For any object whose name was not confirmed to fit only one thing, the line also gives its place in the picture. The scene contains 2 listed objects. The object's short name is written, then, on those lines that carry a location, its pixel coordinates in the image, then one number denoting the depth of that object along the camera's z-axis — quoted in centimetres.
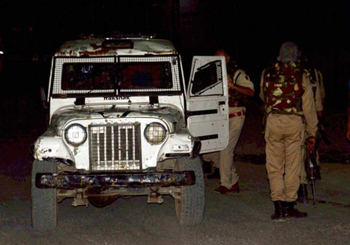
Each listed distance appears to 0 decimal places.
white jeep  641
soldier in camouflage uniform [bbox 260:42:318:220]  686
